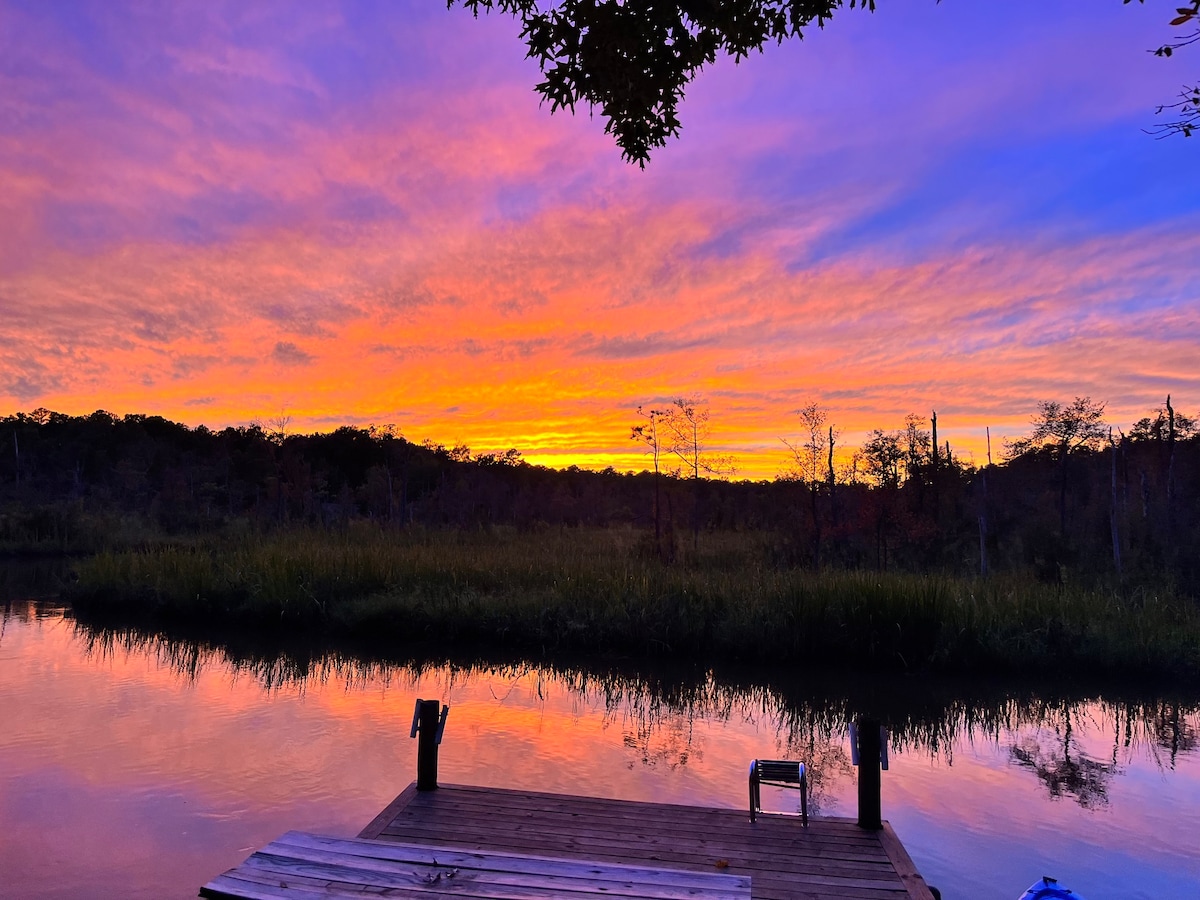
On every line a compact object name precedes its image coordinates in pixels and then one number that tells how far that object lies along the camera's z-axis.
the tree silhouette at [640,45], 4.89
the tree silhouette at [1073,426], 26.66
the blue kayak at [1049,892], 4.31
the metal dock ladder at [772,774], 5.62
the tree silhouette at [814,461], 21.12
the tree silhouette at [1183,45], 3.38
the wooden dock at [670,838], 4.75
